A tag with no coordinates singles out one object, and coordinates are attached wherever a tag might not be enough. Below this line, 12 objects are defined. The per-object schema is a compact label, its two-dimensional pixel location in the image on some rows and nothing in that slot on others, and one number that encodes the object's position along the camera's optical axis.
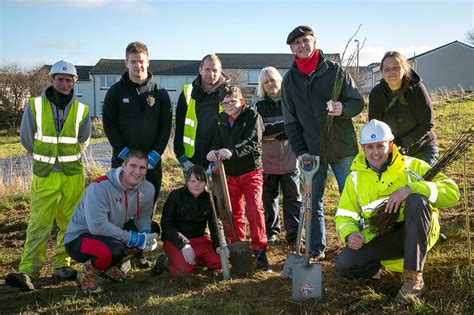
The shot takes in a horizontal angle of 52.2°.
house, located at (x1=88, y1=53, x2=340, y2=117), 48.28
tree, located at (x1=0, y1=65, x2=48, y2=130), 27.59
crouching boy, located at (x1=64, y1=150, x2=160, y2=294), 4.54
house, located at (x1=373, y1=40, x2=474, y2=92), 45.91
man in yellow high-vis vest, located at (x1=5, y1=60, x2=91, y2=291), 5.00
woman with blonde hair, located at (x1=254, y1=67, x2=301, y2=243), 5.83
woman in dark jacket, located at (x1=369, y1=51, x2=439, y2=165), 4.52
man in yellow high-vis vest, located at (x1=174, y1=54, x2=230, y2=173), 5.20
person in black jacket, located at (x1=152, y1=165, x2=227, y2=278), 4.84
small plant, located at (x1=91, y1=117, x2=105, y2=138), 27.56
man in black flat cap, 4.64
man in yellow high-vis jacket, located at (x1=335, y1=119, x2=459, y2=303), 3.67
